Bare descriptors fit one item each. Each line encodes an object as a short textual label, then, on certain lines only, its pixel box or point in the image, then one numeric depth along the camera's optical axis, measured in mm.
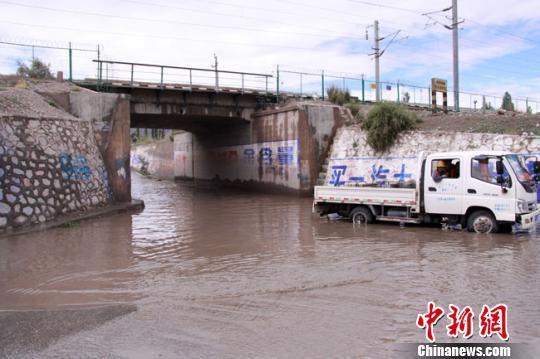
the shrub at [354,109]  30312
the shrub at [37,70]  26255
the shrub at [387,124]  23859
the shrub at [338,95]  32531
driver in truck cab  12984
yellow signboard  32250
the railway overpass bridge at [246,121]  27172
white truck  12055
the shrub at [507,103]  35156
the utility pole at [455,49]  28766
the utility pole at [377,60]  34969
